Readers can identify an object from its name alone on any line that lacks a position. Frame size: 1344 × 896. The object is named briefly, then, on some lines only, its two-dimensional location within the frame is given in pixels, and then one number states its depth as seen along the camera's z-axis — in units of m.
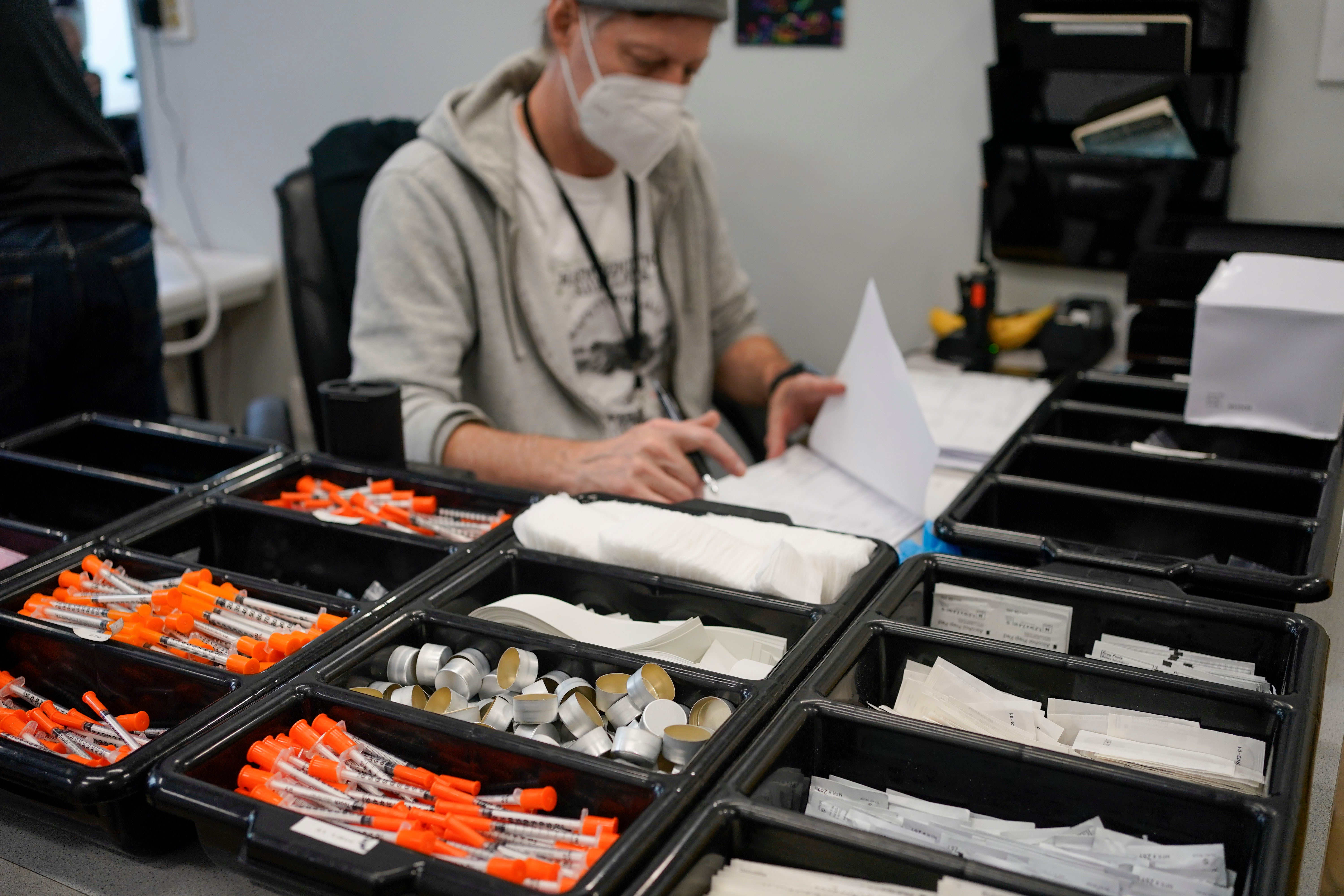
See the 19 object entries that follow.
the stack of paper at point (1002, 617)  0.91
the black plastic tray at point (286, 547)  1.06
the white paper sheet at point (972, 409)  1.48
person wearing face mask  1.60
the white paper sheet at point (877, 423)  1.26
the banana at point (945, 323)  2.01
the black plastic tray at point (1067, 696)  0.66
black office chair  1.84
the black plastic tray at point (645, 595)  0.89
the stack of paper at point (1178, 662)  0.83
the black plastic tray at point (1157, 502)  0.94
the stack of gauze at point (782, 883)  0.62
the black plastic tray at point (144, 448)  1.28
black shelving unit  1.82
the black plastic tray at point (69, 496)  1.17
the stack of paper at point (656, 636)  0.89
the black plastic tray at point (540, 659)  0.75
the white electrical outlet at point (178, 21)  3.01
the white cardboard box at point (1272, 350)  1.18
